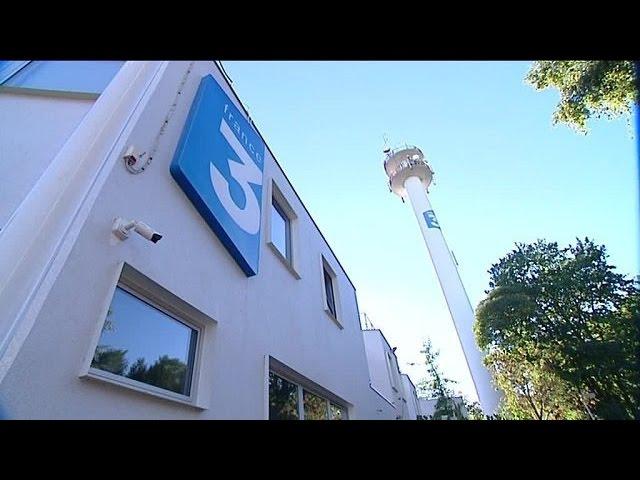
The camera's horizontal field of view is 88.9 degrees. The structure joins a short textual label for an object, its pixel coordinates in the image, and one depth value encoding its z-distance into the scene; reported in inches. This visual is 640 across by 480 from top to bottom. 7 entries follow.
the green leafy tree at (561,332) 313.7
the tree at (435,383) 840.1
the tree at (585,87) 185.5
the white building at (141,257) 65.2
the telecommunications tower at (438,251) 571.3
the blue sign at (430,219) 823.1
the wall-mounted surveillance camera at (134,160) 96.2
